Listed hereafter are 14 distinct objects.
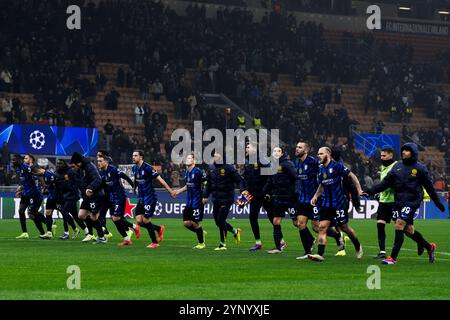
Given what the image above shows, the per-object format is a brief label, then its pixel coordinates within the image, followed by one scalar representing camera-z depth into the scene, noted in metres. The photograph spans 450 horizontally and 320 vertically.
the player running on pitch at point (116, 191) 26.88
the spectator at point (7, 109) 45.41
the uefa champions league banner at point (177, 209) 43.88
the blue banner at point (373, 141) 54.03
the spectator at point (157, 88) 53.59
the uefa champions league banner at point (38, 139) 40.50
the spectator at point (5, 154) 40.84
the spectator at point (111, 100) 51.09
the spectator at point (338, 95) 60.69
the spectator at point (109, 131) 47.07
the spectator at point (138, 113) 51.44
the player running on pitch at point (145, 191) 26.05
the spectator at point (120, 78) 52.72
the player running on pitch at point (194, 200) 25.91
